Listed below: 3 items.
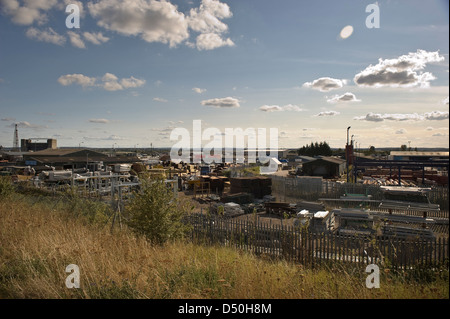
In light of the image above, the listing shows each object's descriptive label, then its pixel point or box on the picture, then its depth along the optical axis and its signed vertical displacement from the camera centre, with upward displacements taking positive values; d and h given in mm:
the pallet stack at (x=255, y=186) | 25484 -2636
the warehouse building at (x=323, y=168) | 40778 -1561
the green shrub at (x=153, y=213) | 7676 -1581
